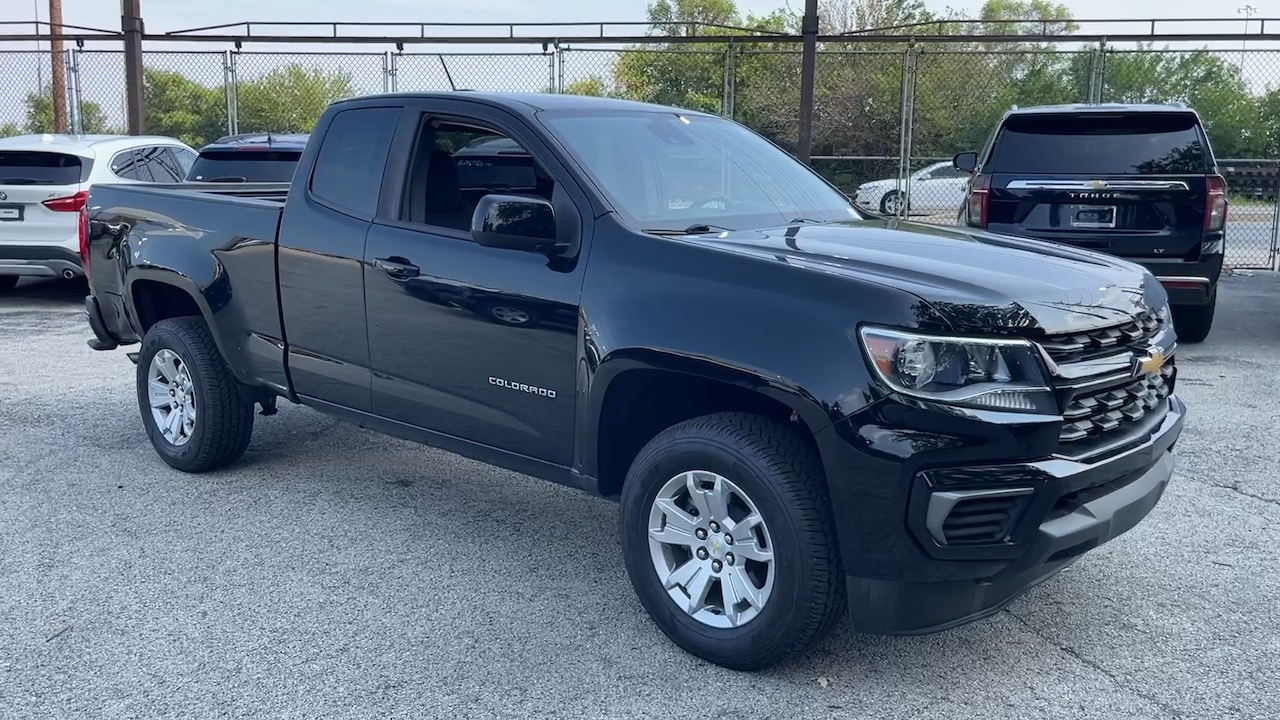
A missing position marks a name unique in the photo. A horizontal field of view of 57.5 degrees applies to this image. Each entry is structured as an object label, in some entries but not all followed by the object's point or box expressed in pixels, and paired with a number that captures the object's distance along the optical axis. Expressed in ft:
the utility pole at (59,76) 50.08
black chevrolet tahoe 26.99
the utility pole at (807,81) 40.32
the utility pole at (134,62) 46.65
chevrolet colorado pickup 10.69
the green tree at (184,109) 62.28
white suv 35.55
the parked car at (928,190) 47.60
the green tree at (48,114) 56.95
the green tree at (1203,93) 51.72
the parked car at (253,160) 34.42
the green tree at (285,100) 54.75
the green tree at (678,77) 53.31
